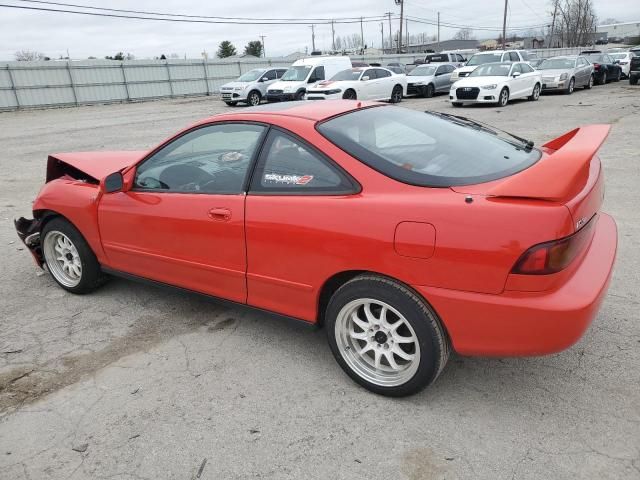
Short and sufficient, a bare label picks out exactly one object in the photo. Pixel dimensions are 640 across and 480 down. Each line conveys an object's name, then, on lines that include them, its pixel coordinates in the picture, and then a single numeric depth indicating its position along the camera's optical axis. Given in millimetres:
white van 20516
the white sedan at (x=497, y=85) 17484
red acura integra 2270
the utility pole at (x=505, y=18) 57956
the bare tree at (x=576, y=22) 66175
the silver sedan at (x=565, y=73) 20875
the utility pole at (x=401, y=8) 53625
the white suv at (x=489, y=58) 21344
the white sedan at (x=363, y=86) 18688
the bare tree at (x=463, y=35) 120294
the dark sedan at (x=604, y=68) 25375
